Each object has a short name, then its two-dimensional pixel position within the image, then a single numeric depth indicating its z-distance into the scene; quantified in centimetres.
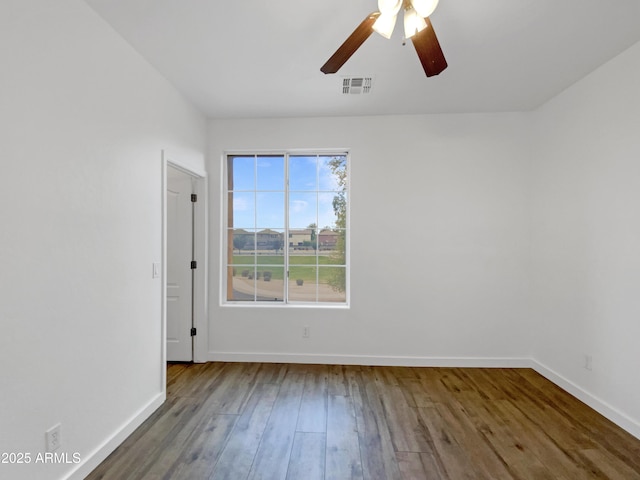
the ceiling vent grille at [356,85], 268
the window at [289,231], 366
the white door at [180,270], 348
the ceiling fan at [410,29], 145
